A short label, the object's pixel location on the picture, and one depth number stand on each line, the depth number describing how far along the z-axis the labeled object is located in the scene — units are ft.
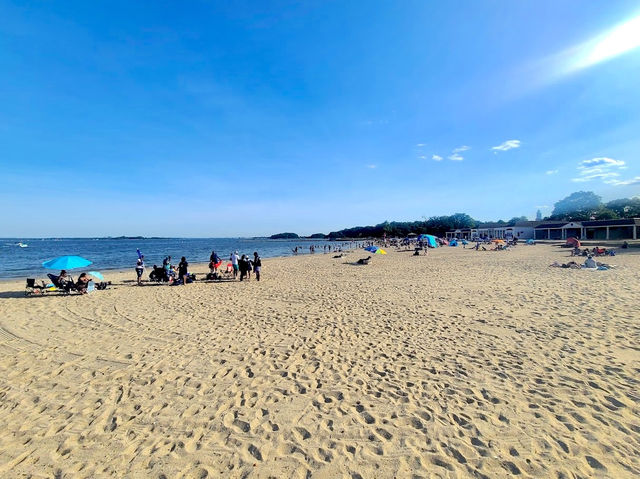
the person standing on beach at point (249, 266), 50.78
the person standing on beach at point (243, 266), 49.90
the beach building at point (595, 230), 147.98
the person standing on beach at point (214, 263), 52.01
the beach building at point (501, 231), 213.46
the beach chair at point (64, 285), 37.88
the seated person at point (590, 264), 51.67
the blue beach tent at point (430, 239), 86.89
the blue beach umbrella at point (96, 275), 41.01
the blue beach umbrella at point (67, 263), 37.40
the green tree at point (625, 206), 254.88
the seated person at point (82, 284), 38.55
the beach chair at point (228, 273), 53.45
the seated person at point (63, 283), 37.93
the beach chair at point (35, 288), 37.11
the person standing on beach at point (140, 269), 47.09
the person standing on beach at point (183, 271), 45.88
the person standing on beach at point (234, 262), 50.98
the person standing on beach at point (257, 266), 49.44
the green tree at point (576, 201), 420.85
